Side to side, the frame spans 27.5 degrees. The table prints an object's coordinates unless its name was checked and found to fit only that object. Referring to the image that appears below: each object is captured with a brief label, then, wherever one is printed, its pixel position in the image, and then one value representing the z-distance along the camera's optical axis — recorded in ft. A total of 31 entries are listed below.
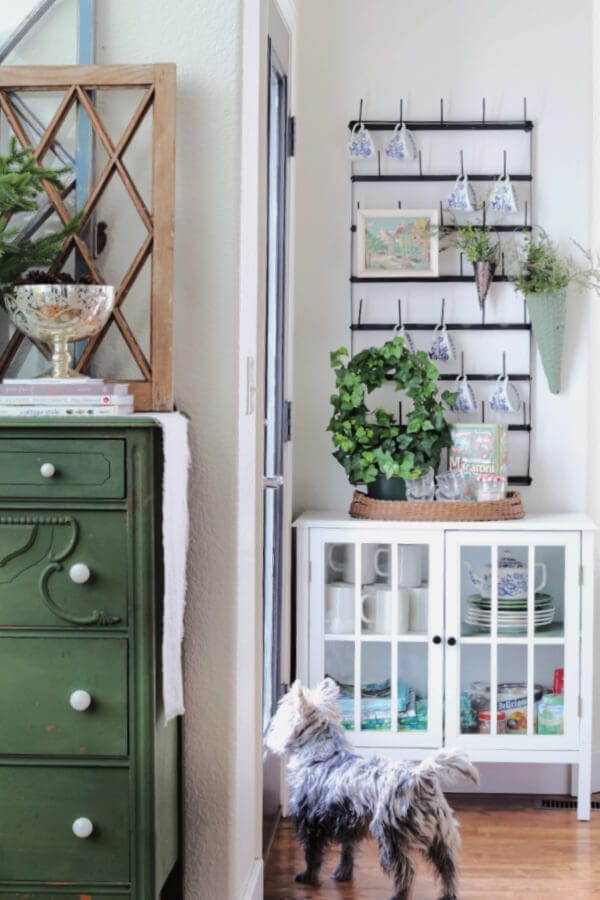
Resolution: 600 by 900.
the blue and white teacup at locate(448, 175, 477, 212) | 12.28
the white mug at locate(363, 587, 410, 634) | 11.59
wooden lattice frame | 7.31
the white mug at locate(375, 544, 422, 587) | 11.60
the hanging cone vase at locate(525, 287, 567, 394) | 12.14
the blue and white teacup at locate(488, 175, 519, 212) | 12.26
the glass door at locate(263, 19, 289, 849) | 10.68
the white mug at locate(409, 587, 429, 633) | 11.60
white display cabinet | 11.50
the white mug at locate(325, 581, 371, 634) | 11.68
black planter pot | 11.77
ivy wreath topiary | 11.71
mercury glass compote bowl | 7.00
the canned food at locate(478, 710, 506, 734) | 11.59
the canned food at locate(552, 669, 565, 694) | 11.69
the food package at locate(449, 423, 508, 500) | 11.84
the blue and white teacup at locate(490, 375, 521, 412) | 12.36
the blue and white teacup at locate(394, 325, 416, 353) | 12.55
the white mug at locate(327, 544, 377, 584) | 11.66
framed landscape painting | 12.39
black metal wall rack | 12.47
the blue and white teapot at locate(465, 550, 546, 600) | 11.56
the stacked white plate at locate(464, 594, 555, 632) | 11.57
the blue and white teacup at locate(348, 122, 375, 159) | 12.29
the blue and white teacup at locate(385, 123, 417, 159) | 12.32
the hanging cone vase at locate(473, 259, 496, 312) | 12.22
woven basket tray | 11.51
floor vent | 11.92
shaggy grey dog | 8.89
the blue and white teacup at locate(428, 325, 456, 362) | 12.39
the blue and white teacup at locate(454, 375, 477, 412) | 12.32
